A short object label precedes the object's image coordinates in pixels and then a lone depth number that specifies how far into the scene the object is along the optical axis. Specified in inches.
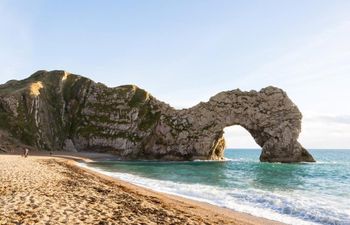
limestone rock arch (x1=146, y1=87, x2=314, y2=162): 3973.9
